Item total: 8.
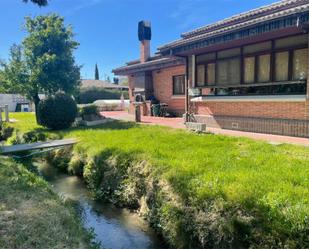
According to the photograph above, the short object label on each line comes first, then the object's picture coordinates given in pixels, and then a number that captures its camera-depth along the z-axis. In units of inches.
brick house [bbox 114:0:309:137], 367.6
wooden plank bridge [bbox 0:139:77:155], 387.2
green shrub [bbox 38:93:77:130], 570.6
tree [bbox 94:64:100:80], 2776.3
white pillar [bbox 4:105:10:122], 786.5
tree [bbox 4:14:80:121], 621.3
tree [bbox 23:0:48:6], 284.6
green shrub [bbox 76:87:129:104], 1383.7
